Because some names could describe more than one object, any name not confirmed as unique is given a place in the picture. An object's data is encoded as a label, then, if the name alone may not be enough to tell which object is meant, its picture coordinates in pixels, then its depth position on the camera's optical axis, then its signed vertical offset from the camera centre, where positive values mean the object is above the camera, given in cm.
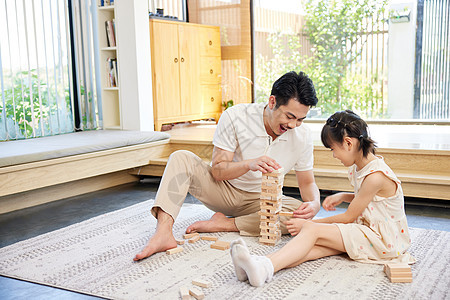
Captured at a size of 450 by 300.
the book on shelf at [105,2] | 460 +71
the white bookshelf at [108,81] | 463 -2
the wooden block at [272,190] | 225 -53
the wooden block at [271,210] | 228 -63
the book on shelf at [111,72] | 469 +6
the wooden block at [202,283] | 186 -77
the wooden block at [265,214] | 230 -65
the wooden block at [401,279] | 185 -77
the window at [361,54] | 528 +22
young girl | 201 -60
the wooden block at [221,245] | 232 -79
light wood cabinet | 491 +6
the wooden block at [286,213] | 229 -64
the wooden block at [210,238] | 246 -80
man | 221 -43
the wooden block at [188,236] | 249 -80
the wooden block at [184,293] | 174 -77
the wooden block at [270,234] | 233 -75
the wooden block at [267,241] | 235 -79
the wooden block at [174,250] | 226 -79
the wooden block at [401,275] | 186 -76
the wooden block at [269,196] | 227 -56
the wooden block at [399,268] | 187 -74
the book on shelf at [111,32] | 463 +44
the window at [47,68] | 400 +11
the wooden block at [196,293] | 175 -77
